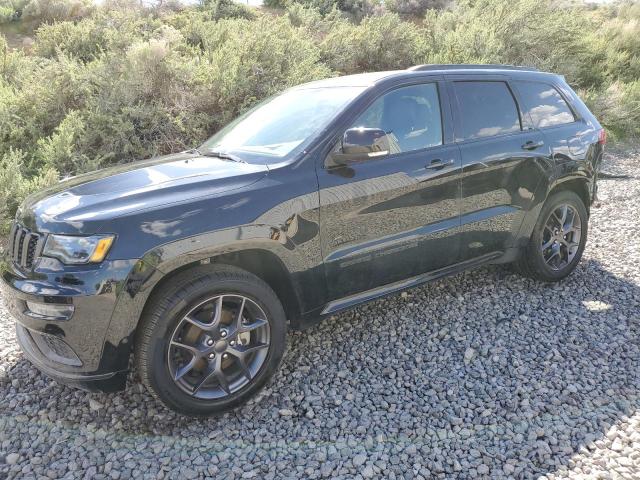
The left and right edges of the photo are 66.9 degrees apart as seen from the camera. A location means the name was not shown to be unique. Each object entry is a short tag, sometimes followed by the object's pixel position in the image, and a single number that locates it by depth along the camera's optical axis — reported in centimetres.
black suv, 241
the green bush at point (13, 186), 529
